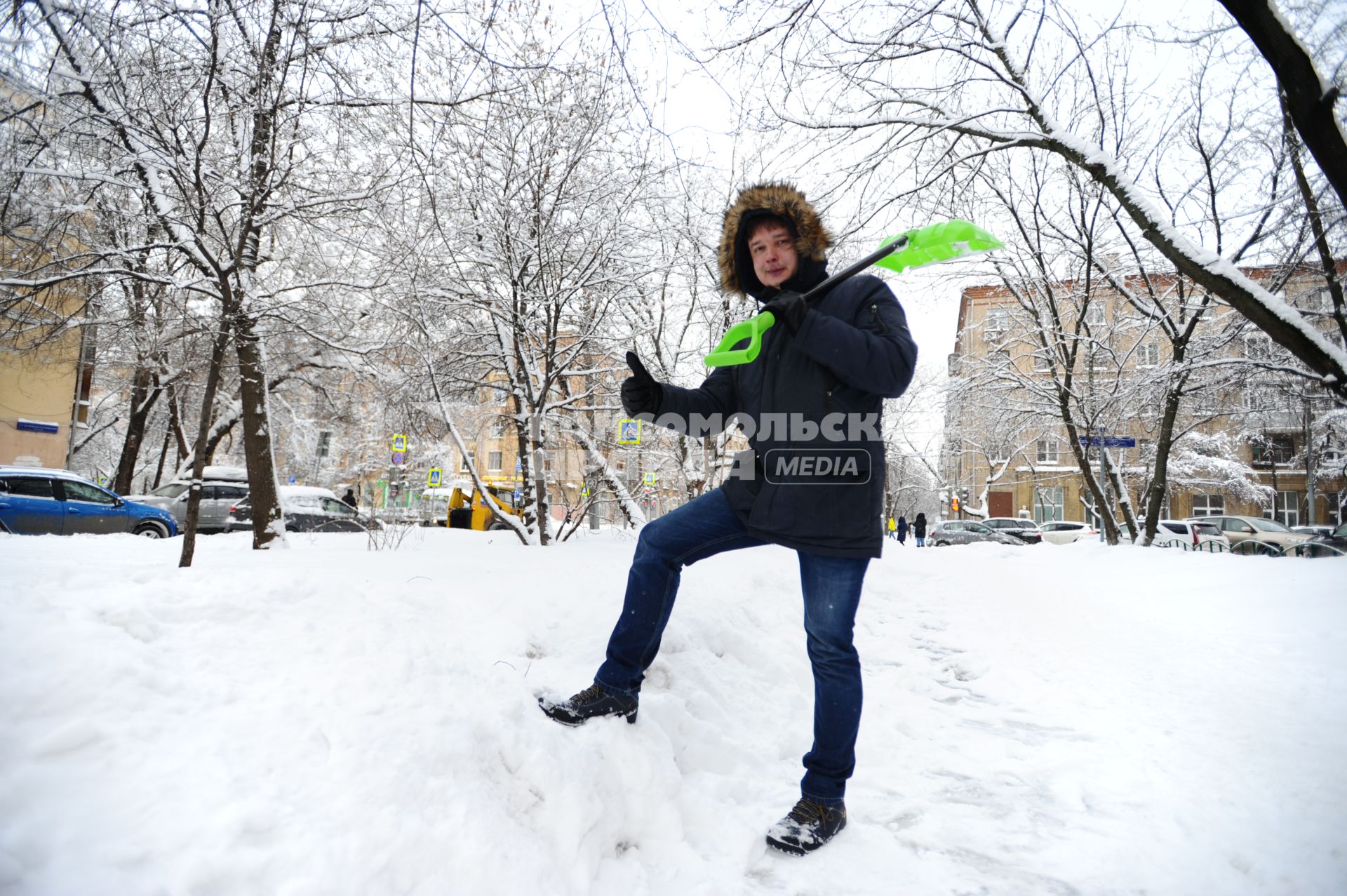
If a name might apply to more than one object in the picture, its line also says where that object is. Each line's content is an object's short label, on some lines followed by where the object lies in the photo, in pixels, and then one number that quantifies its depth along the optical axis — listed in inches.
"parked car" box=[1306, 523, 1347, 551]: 608.2
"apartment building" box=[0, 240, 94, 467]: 548.4
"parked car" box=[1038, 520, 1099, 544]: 1078.4
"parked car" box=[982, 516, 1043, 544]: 1063.0
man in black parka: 85.1
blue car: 474.3
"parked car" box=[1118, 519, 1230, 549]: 723.4
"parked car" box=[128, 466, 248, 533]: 668.1
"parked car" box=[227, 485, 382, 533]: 689.6
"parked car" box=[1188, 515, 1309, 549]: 791.7
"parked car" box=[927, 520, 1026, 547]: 1075.9
